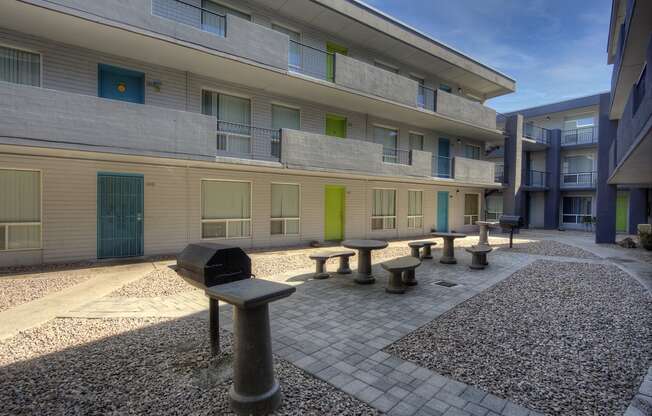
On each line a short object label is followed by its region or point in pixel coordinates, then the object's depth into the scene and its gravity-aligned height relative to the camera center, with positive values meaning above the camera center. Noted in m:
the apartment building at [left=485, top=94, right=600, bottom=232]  24.16 +3.00
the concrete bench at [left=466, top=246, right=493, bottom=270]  9.82 -1.69
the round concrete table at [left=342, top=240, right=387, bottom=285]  7.90 -1.45
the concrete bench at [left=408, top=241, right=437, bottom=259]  10.54 -1.61
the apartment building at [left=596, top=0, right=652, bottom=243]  7.29 +2.04
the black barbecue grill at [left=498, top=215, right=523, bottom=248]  14.25 -0.85
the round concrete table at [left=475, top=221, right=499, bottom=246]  14.84 -1.41
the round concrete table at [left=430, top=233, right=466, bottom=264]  10.64 -1.55
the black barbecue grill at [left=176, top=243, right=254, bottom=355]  3.60 -0.79
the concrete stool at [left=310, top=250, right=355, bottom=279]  8.54 -1.69
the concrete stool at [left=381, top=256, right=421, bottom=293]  6.95 -1.48
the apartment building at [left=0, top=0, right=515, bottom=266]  8.62 +2.31
